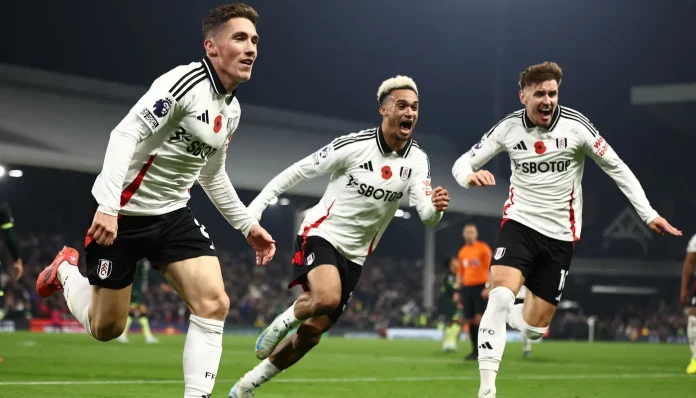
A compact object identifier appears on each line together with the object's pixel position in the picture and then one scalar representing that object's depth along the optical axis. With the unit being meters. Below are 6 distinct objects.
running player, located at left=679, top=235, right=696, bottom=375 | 13.81
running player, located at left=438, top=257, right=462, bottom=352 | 20.30
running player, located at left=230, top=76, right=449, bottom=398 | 8.48
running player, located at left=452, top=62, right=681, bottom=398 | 8.38
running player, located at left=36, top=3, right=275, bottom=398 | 5.86
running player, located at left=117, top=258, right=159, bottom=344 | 20.77
